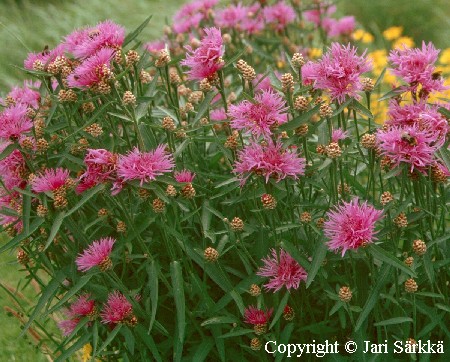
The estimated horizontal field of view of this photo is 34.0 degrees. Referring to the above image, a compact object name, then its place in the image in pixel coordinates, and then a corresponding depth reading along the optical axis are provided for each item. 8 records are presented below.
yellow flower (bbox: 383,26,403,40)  5.64
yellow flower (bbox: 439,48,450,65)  5.05
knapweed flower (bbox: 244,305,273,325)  2.04
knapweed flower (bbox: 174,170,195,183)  1.97
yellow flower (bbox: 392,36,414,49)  5.19
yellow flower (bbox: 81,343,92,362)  2.67
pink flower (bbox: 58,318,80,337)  2.19
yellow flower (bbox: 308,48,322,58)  4.04
